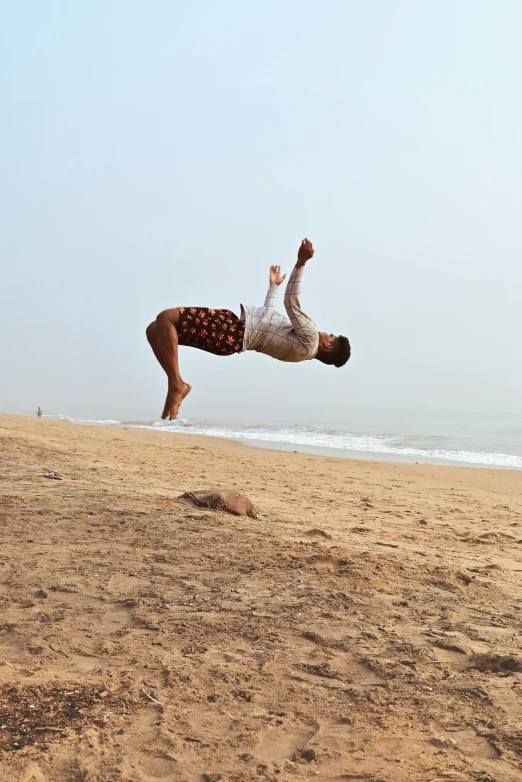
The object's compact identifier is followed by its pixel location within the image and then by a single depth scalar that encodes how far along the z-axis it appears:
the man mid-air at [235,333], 4.93
